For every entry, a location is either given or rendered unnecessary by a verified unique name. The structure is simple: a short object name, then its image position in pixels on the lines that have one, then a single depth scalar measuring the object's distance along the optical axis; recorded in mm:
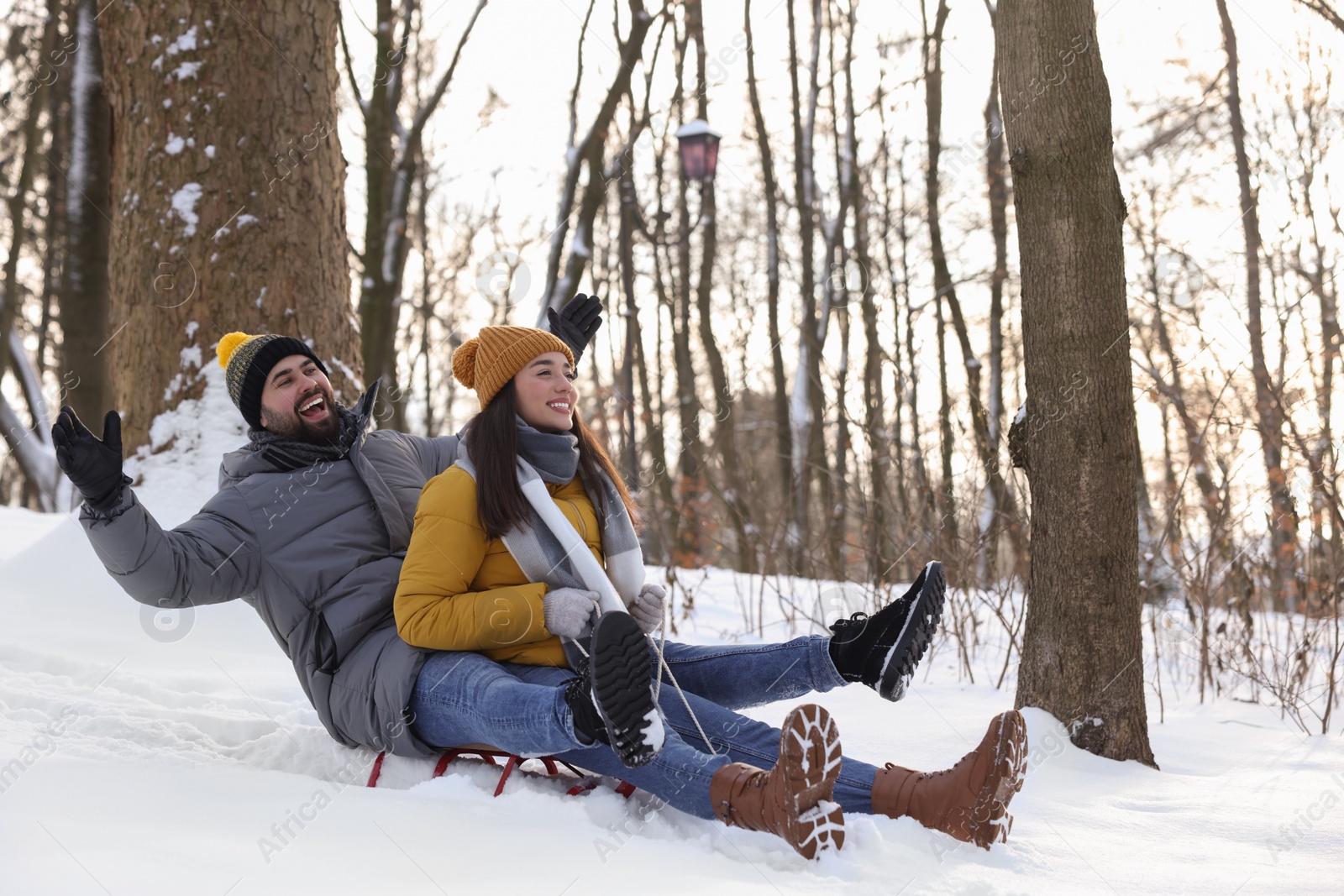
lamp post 8898
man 2117
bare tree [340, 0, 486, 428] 8844
